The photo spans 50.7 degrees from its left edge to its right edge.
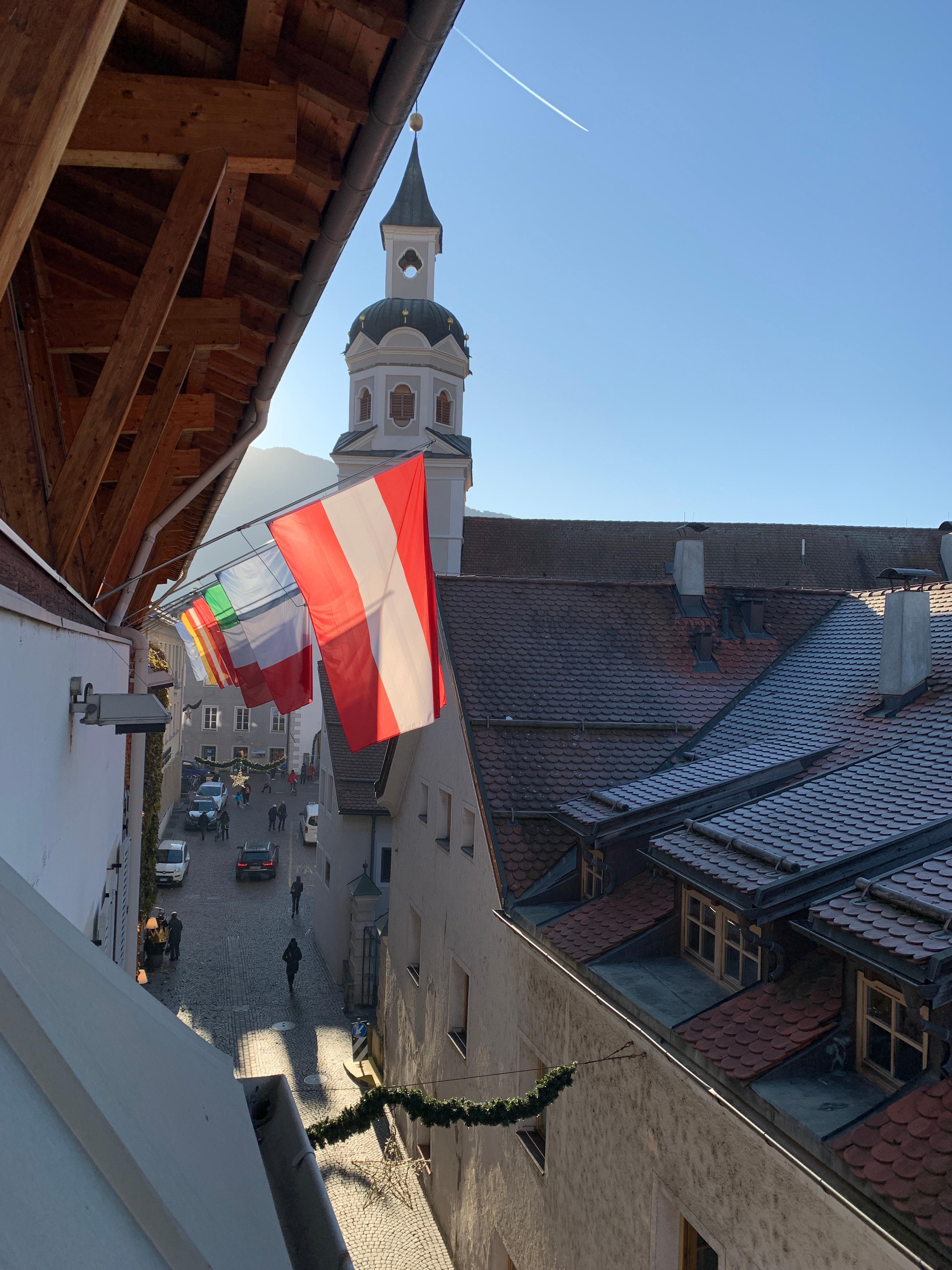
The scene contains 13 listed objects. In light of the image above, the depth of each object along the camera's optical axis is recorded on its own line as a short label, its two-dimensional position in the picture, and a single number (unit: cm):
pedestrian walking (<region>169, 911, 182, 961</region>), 2428
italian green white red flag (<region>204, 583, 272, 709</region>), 1155
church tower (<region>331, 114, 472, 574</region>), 3819
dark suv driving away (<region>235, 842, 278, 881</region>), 3353
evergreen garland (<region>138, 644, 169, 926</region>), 1877
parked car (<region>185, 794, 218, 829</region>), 4184
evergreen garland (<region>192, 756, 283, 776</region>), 4194
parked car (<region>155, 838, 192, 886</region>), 3162
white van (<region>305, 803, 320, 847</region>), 3875
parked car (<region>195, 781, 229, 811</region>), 4588
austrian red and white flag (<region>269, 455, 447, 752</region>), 733
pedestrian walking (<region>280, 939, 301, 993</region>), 2305
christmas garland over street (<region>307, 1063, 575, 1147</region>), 866
